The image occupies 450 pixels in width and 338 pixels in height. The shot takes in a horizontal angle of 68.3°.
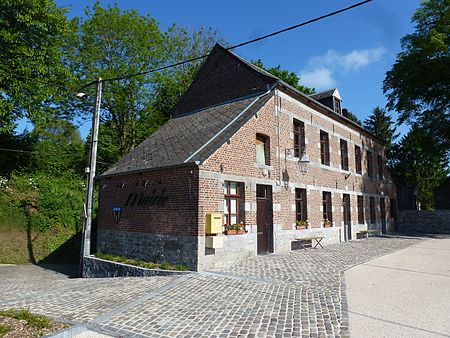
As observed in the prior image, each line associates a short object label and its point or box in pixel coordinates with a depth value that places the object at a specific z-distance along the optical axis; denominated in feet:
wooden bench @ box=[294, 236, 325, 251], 42.70
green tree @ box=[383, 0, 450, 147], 68.54
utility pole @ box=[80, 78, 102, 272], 38.96
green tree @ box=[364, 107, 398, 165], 140.46
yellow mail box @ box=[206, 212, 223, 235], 29.78
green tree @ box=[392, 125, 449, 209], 130.31
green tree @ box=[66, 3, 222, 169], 68.39
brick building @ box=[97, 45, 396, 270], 31.58
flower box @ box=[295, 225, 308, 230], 43.38
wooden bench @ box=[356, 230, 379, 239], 58.68
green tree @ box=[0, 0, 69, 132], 51.03
